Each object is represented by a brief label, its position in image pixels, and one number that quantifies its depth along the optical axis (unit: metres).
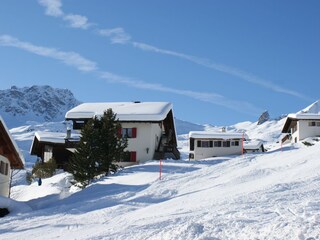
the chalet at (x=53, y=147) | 49.78
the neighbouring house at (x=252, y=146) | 60.62
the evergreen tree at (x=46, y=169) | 44.81
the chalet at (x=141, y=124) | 40.88
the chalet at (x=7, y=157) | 26.45
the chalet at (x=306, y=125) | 54.56
